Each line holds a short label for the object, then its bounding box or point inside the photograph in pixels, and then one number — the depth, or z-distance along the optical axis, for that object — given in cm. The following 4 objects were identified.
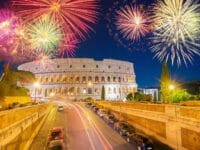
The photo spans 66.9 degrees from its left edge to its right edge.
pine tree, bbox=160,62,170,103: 3612
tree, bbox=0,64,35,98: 2917
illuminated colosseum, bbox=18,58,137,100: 8326
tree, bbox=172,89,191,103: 2959
